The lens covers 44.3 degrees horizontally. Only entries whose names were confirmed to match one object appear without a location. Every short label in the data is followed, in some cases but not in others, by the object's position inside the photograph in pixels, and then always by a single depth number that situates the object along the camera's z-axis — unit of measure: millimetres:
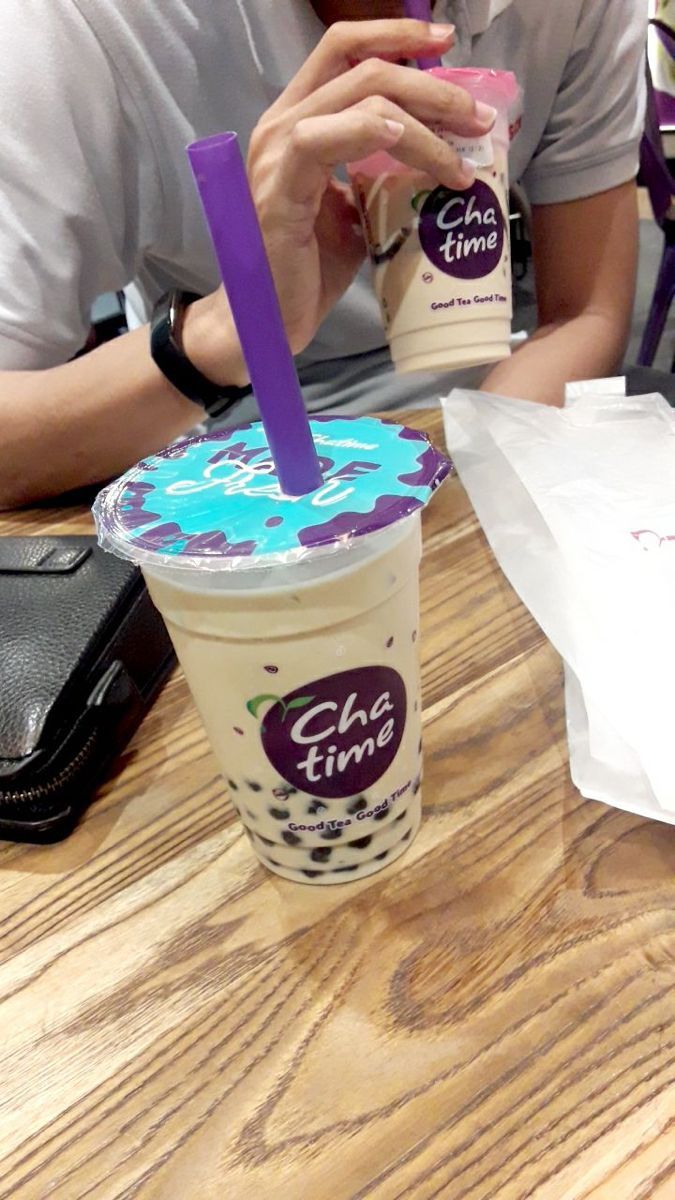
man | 643
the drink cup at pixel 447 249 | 604
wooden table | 302
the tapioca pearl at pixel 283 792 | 367
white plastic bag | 407
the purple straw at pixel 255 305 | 282
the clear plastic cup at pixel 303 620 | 320
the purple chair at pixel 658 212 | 1675
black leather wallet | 450
